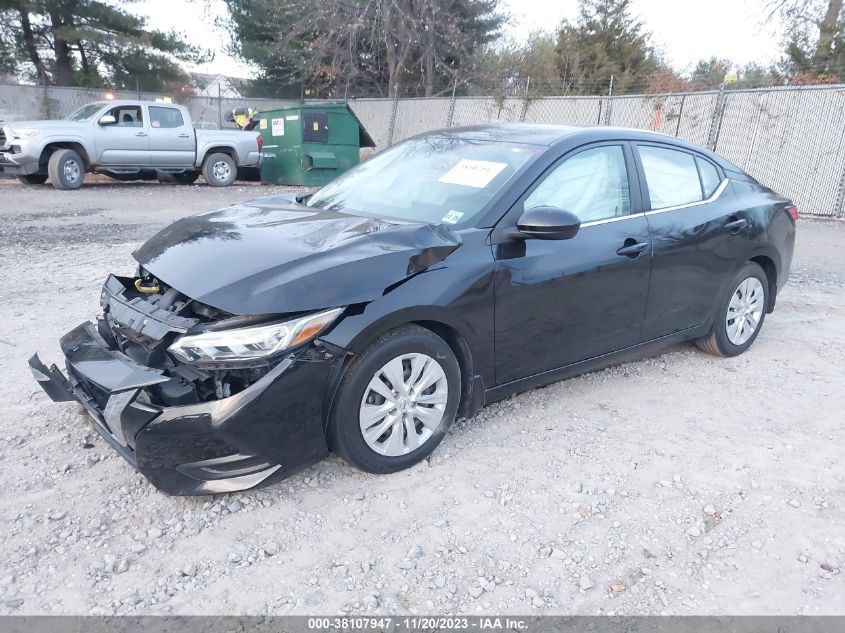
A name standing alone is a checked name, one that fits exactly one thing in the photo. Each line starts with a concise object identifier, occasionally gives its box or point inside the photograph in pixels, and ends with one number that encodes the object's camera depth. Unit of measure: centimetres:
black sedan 264
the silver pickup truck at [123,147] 1259
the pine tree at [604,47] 3059
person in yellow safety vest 1759
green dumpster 1548
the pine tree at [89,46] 2256
